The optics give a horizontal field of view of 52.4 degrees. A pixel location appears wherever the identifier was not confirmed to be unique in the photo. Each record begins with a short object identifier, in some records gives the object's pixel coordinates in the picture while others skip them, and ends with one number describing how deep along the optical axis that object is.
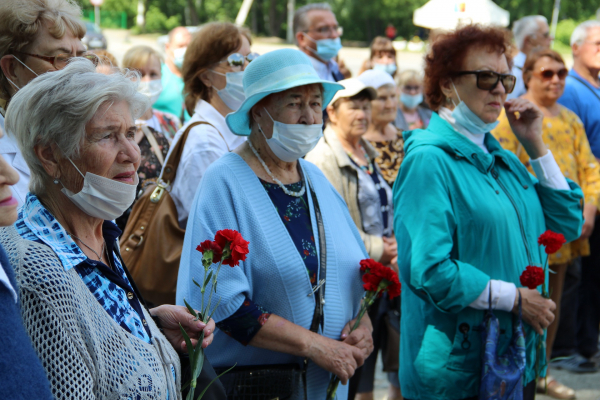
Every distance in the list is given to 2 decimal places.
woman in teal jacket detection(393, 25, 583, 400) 2.80
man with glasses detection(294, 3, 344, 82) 6.43
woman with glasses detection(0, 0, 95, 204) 2.57
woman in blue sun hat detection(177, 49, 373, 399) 2.49
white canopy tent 9.40
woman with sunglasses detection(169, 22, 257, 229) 3.64
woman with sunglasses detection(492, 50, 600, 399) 4.75
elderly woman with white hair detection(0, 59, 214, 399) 1.53
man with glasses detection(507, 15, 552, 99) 7.82
